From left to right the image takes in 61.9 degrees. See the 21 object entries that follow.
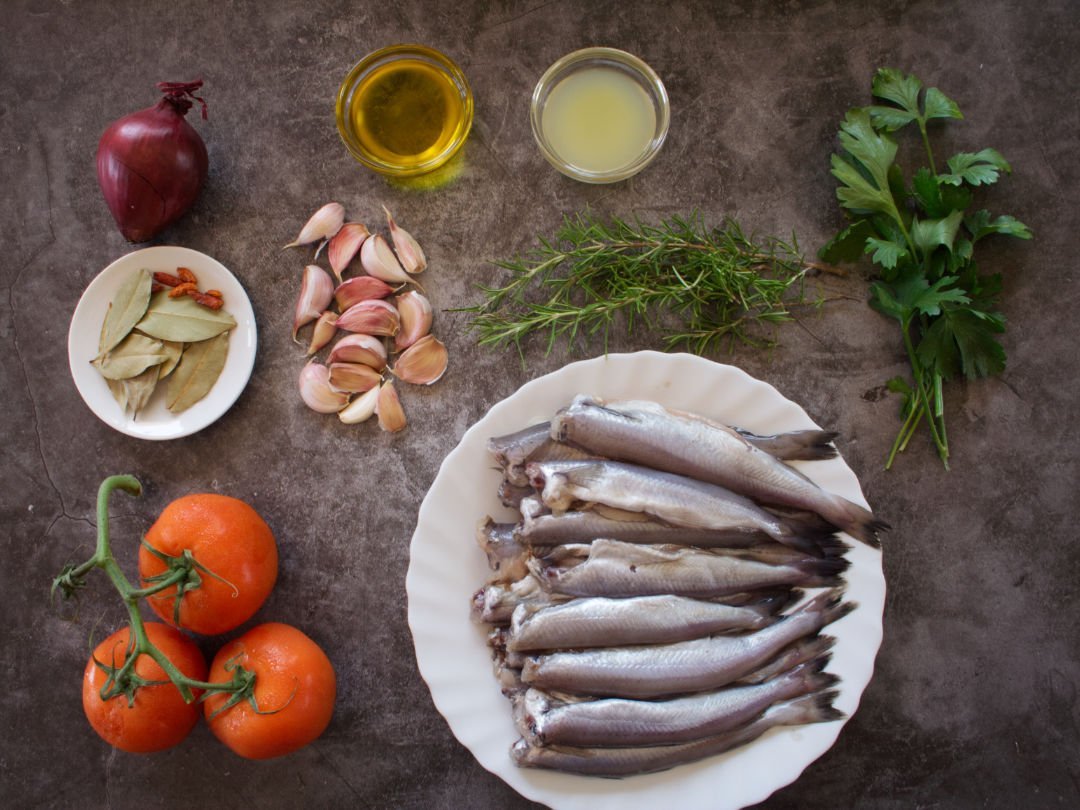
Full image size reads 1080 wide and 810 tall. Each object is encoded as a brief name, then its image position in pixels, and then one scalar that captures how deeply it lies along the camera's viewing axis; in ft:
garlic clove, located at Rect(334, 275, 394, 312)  1.70
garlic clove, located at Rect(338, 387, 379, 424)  1.68
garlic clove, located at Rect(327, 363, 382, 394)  1.68
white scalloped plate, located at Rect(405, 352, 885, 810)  1.50
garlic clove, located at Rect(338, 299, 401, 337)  1.69
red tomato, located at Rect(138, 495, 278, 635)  1.48
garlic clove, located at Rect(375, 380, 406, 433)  1.68
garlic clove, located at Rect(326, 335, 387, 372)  1.67
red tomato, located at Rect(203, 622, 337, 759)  1.48
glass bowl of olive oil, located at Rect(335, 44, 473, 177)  1.67
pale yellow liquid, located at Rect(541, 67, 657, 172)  1.64
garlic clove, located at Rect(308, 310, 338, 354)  1.69
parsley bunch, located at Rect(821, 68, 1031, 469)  1.61
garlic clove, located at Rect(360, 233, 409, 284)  1.69
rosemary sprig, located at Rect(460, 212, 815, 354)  1.61
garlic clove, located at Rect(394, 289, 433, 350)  1.68
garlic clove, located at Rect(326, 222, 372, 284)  1.70
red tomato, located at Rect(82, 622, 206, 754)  1.50
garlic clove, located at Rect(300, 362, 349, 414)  1.68
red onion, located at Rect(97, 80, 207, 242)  1.60
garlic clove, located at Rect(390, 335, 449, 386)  1.67
